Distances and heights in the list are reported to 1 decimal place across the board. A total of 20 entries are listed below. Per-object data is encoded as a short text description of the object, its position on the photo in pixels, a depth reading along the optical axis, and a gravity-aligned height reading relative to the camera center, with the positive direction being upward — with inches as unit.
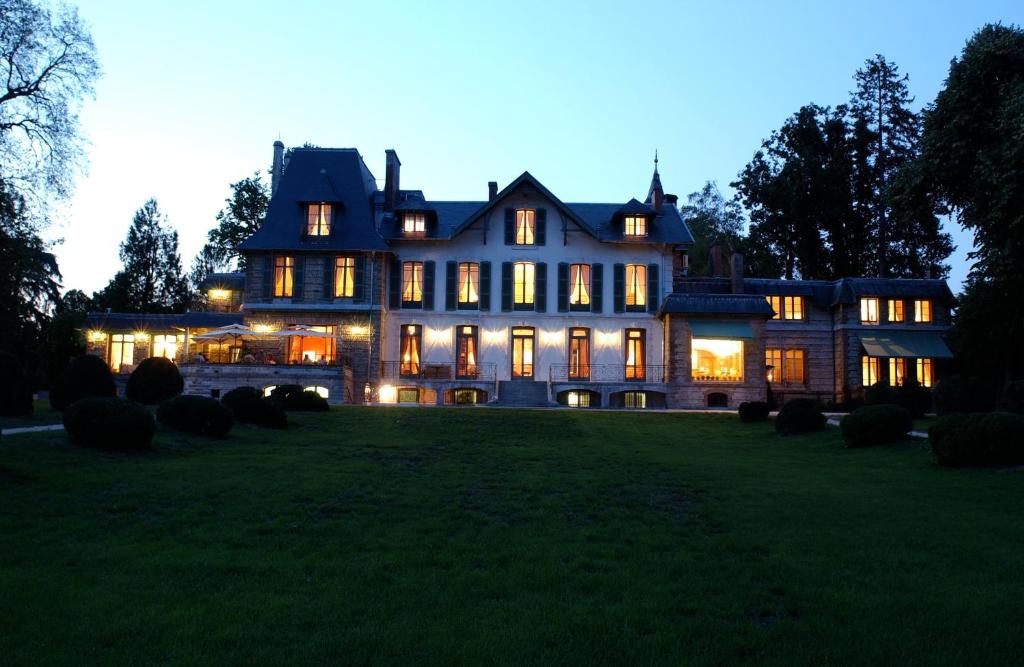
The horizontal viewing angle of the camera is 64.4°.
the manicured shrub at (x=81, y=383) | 758.5 -6.3
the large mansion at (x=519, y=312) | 1353.3 +118.2
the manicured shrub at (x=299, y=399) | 991.6 -25.8
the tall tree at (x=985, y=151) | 688.4 +215.1
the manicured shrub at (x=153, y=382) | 871.1 -5.7
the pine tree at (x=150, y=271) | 2279.8 +304.5
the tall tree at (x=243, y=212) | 2036.2 +414.9
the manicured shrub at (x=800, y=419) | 858.8 -38.2
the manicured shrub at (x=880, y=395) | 1104.2 -15.7
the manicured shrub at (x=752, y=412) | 1027.9 -37.4
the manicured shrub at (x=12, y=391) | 733.9 -13.9
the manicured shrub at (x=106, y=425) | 532.4 -31.9
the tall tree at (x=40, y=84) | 1020.5 +376.4
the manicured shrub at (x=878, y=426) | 698.8 -36.4
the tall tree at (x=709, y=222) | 2225.6 +454.5
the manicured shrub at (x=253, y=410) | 789.9 -31.2
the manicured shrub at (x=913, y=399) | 1081.4 -20.3
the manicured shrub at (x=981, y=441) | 537.6 -37.7
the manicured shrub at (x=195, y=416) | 661.9 -31.5
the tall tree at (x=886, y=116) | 1900.8 +630.3
